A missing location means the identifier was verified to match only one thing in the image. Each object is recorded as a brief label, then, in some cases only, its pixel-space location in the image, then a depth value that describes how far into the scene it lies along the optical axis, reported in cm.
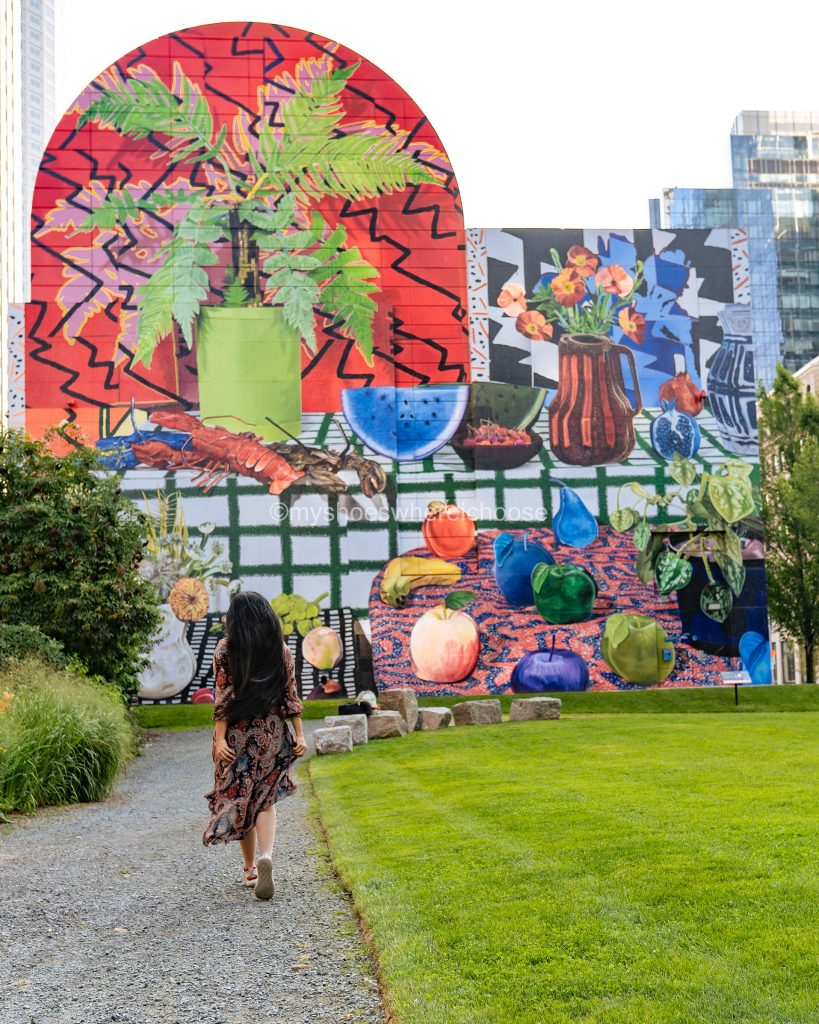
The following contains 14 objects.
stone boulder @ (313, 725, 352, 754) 1770
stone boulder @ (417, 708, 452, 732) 2188
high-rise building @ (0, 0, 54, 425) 8988
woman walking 723
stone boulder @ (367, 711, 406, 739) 1995
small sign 2628
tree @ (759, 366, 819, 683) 3830
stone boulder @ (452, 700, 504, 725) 2241
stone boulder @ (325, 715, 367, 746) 1898
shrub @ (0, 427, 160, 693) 2186
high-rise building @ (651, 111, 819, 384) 11000
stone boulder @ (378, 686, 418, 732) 2147
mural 3114
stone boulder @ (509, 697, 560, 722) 2297
